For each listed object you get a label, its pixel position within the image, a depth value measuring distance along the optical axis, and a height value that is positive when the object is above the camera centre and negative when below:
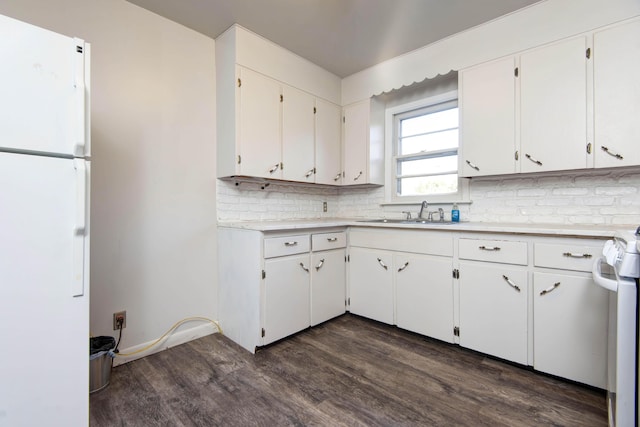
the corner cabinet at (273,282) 2.15 -0.56
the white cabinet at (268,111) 2.37 +0.91
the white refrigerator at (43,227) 1.09 -0.05
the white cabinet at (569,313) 1.64 -0.60
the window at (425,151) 2.83 +0.64
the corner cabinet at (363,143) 3.10 +0.76
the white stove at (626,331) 1.04 -0.45
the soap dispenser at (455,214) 2.64 -0.02
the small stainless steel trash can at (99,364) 1.67 -0.88
